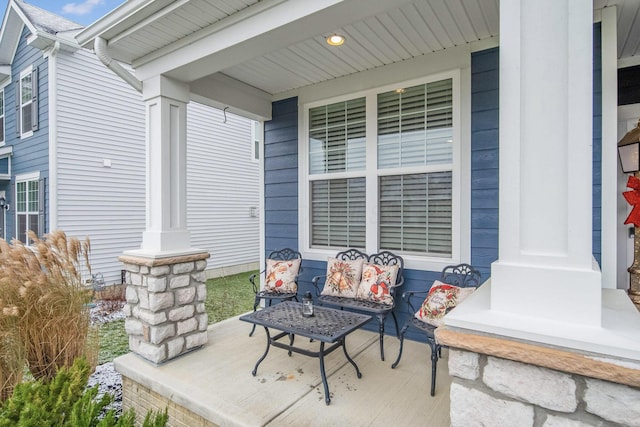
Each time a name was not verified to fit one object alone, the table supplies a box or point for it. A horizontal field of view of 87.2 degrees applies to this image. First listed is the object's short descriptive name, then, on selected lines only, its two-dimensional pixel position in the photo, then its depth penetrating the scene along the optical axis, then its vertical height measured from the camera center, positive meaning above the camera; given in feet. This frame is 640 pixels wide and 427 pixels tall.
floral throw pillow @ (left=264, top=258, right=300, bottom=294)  12.28 -2.38
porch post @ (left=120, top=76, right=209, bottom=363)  9.23 -1.31
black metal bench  9.85 -2.80
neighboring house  19.74 +4.15
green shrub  5.40 -3.31
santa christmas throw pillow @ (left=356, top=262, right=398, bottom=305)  10.44 -2.24
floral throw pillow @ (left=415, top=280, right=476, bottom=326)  8.54 -2.32
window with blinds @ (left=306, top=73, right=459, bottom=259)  10.85 +1.48
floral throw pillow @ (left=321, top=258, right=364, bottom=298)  11.21 -2.25
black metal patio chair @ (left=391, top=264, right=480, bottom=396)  8.64 -1.99
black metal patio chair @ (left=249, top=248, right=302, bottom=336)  11.77 -2.64
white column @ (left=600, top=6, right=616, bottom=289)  8.07 +1.60
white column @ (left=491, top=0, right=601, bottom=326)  3.87 +0.58
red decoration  7.52 +0.29
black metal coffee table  7.61 -2.75
